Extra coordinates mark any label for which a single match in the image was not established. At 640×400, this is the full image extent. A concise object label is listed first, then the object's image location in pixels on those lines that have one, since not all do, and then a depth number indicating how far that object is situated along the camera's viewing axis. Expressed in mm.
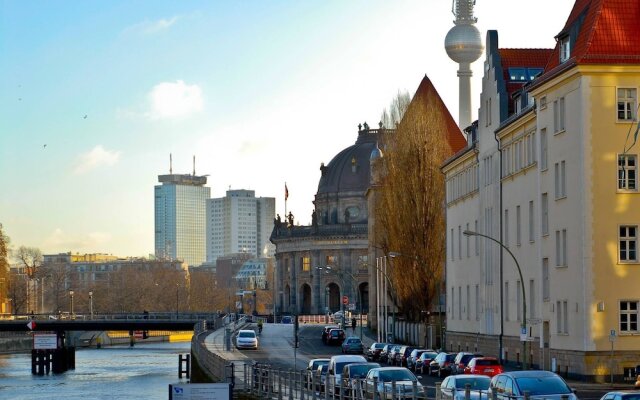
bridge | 157250
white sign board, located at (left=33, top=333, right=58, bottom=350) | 143750
